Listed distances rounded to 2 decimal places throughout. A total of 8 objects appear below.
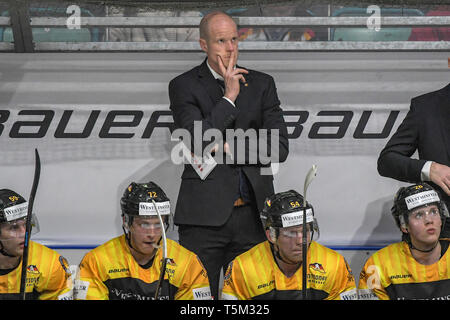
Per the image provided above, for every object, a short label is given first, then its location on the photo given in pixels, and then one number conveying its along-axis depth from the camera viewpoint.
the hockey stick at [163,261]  5.90
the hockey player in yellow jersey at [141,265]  8.16
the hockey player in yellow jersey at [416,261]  8.12
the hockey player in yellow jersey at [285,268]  7.97
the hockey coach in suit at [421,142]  8.38
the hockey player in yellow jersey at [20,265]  8.09
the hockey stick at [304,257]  5.96
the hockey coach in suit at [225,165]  8.37
